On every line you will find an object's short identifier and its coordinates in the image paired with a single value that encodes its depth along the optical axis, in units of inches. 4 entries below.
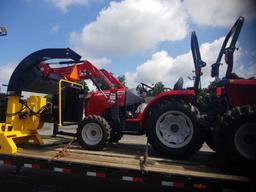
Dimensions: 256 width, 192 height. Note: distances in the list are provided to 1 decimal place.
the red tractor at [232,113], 120.2
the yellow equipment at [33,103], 192.3
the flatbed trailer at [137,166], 111.2
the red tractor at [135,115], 153.8
